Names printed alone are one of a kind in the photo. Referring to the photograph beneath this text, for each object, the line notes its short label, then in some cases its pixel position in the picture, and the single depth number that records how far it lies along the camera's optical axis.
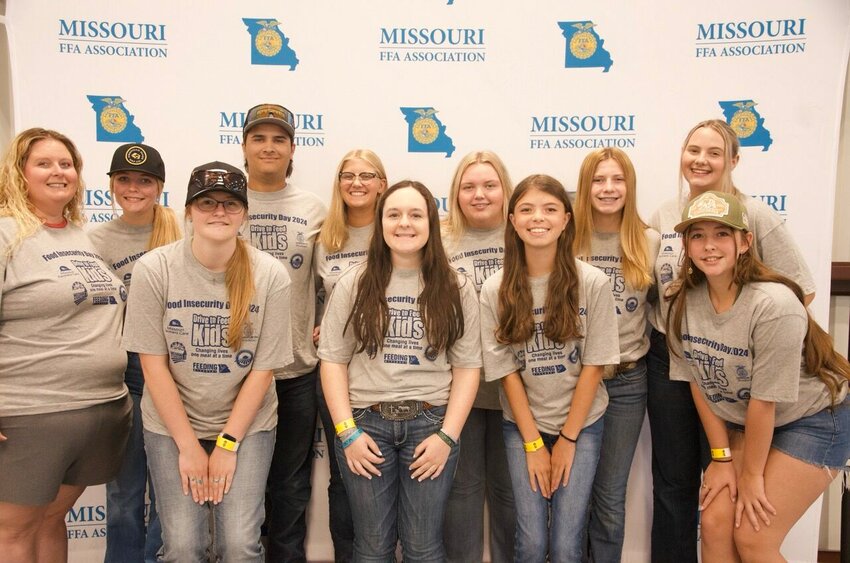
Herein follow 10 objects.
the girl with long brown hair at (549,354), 2.01
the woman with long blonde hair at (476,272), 2.40
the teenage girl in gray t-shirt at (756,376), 1.90
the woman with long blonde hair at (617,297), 2.32
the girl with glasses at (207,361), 1.85
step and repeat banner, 2.83
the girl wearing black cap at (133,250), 2.37
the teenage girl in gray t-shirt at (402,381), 1.92
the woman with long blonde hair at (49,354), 1.91
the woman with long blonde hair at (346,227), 2.48
